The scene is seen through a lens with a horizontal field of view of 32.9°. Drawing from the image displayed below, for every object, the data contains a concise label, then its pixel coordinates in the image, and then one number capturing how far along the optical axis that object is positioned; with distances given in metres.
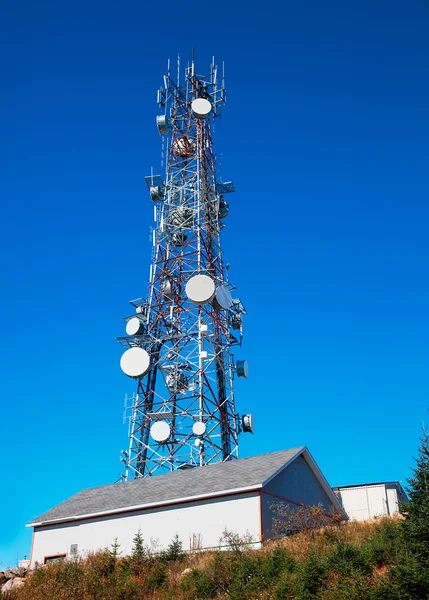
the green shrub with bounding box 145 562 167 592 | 20.97
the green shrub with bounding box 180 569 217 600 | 19.36
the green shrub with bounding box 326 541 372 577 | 17.84
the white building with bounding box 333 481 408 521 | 35.00
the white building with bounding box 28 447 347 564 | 24.72
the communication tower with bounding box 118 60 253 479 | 37.47
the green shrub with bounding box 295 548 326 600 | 17.22
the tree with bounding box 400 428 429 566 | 16.88
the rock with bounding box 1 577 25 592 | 23.64
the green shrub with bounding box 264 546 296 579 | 19.02
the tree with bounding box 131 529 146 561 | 23.35
